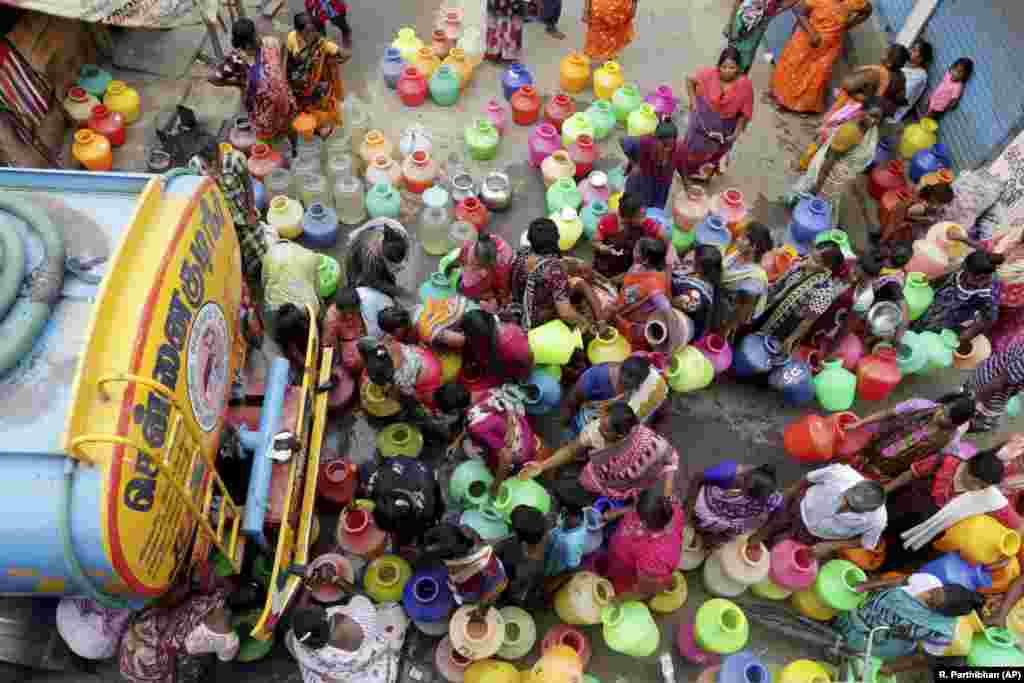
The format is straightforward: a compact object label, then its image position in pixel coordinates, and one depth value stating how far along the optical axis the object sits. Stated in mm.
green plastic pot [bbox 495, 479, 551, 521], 4305
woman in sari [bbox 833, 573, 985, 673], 3830
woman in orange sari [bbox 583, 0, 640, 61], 8094
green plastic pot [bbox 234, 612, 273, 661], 4074
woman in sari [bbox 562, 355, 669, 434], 4320
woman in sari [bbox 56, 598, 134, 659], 3832
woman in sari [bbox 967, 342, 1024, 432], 4867
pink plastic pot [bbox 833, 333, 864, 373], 5590
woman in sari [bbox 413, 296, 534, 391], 4711
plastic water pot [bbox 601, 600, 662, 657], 3990
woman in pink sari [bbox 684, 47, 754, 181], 6586
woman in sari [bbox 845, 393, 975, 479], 4332
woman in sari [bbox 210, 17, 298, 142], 6656
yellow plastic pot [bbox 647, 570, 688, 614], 4555
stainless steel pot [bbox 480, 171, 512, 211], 6867
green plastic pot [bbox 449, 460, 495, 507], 4547
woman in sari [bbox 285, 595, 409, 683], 3479
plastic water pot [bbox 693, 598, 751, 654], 4113
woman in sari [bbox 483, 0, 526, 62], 8266
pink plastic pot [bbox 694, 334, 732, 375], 5246
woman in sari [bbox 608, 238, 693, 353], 4969
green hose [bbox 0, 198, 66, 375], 3074
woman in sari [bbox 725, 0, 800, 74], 7805
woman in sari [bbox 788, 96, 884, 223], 6594
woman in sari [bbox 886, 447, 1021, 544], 4395
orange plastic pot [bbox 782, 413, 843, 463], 4977
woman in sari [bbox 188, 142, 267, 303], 5332
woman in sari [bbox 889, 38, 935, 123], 7922
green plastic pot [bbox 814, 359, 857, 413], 5418
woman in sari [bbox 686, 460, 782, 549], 4094
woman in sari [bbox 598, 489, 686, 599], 3758
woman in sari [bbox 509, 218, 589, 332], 5098
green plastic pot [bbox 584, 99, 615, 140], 7453
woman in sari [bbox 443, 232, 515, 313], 5184
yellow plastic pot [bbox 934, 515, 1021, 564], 4250
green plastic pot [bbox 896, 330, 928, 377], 5672
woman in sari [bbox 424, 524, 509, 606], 3681
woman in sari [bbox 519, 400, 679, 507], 4117
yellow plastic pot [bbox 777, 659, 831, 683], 3938
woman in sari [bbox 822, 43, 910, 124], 6734
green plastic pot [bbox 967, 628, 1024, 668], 4156
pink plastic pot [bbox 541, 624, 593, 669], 4082
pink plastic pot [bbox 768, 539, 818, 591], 4383
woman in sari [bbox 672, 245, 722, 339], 5082
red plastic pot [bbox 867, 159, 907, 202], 7320
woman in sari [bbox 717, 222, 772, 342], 5203
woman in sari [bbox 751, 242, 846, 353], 5125
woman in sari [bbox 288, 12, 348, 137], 6930
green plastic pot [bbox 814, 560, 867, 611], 4352
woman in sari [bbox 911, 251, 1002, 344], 5426
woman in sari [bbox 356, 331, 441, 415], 4469
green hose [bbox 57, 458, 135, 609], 2924
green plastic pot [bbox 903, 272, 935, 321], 5785
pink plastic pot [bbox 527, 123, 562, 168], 7148
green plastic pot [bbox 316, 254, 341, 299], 5645
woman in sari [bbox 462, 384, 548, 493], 4414
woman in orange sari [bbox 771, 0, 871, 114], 7879
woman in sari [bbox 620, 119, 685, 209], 5988
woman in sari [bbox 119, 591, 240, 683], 3670
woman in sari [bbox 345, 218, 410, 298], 5168
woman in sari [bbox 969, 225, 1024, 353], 5598
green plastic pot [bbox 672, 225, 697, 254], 6465
